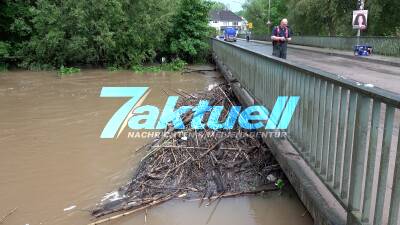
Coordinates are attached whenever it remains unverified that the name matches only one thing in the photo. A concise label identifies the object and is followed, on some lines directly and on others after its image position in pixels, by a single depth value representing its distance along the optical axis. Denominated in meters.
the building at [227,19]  126.81
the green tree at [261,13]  78.38
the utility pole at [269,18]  74.06
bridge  2.80
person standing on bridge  12.05
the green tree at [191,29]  28.97
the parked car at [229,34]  48.72
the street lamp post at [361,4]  24.35
